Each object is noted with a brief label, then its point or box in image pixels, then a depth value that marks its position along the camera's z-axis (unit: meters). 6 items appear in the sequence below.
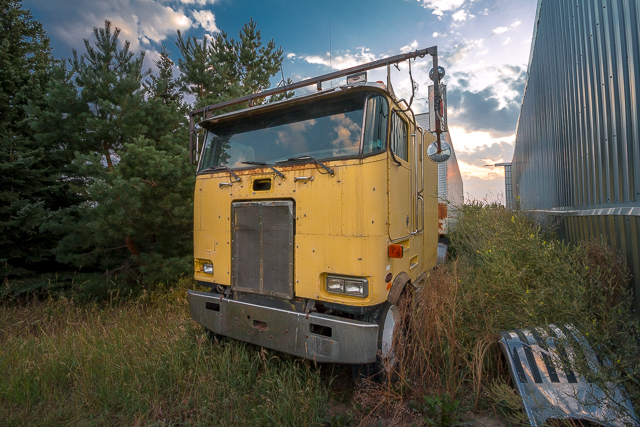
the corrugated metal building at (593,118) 2.97
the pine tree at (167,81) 9.81
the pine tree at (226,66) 9.85
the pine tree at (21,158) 7.54
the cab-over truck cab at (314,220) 2.87
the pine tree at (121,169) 6.10
